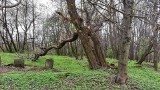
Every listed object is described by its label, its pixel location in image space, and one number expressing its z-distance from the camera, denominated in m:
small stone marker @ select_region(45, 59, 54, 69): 6.88
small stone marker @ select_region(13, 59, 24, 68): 7.18
